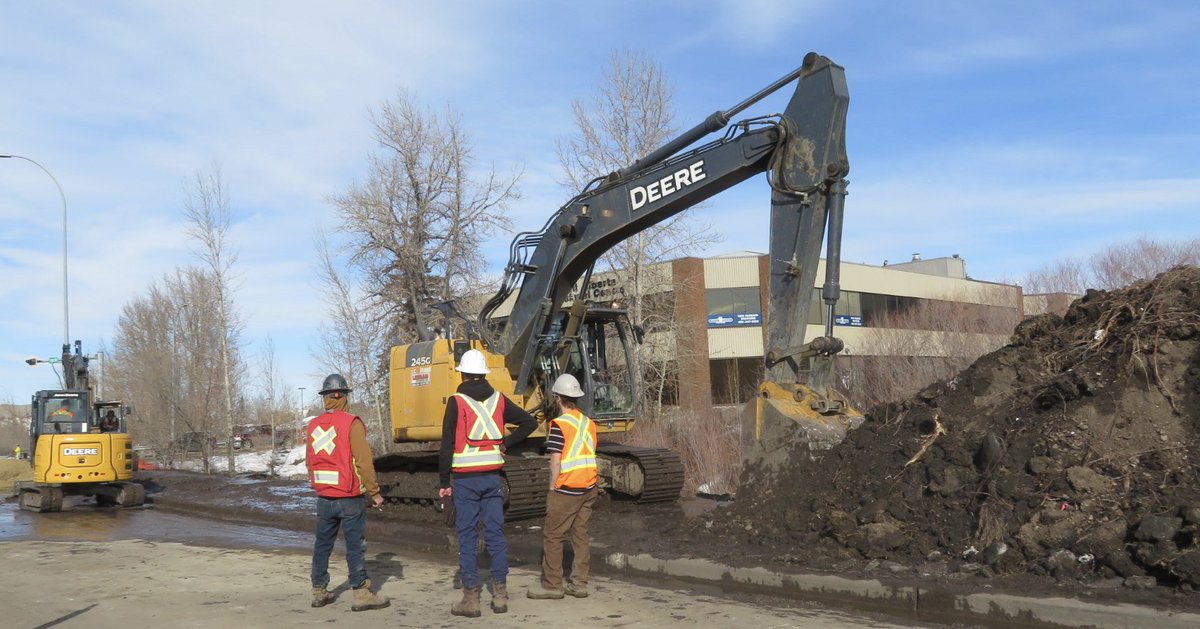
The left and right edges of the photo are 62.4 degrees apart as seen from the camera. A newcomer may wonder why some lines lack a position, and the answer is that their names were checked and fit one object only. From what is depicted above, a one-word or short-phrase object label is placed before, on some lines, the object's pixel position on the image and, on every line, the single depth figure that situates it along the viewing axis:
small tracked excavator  18.39
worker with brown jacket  7.66
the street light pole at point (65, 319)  25.32
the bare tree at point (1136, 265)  26.92
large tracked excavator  9.73
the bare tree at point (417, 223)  29.06
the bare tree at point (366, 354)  30.38
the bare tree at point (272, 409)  33.88
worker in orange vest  7.75
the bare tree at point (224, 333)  33.53
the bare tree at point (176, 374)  33.12
